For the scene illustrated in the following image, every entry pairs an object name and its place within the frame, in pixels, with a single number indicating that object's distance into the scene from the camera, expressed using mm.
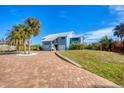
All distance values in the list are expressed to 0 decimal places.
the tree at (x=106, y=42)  9364
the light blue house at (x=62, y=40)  14100
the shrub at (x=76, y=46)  10467
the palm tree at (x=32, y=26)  8122
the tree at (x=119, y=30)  14298
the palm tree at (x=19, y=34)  8121
